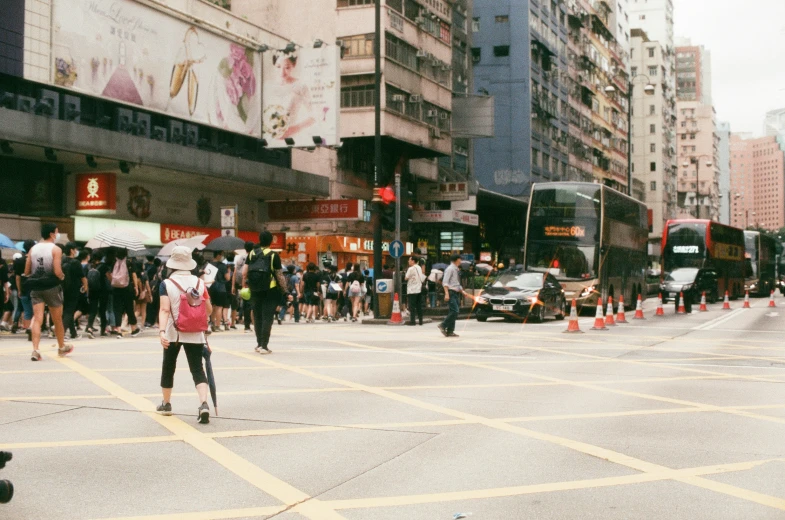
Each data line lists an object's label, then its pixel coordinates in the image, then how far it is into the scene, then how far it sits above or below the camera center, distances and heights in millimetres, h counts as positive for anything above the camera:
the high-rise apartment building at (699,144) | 155625 +21758
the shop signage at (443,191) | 48938 +4224
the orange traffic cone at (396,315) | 24661 -961
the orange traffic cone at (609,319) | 25281 -1079
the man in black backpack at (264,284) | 14180 -119
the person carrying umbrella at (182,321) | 8250 -367
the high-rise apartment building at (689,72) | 181000 +37716
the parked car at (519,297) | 26312 -559
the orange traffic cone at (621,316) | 27047 -1054
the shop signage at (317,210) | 37750 +2540
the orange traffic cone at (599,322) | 23297 -1052
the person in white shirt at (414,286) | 23312 -233
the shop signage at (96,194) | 27797 +2271
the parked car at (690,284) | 37078 -260
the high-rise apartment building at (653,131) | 117000 +17578
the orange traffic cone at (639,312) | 30022 -1051
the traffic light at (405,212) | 23828 +1576
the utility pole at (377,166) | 25141 +2837
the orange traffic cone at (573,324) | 21734 -1035
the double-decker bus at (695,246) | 43625 +1399
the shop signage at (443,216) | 48594 +2960
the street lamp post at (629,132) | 47934 +7279
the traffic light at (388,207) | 23573 +1715
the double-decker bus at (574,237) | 30625 +1243
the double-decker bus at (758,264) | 55594 +820
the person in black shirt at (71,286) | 16406 -187
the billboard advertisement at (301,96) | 33156 +6110
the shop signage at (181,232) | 31906 +1460
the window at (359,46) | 40562 +9435
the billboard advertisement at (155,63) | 26284 +6273
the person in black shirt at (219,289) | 19516 -280
